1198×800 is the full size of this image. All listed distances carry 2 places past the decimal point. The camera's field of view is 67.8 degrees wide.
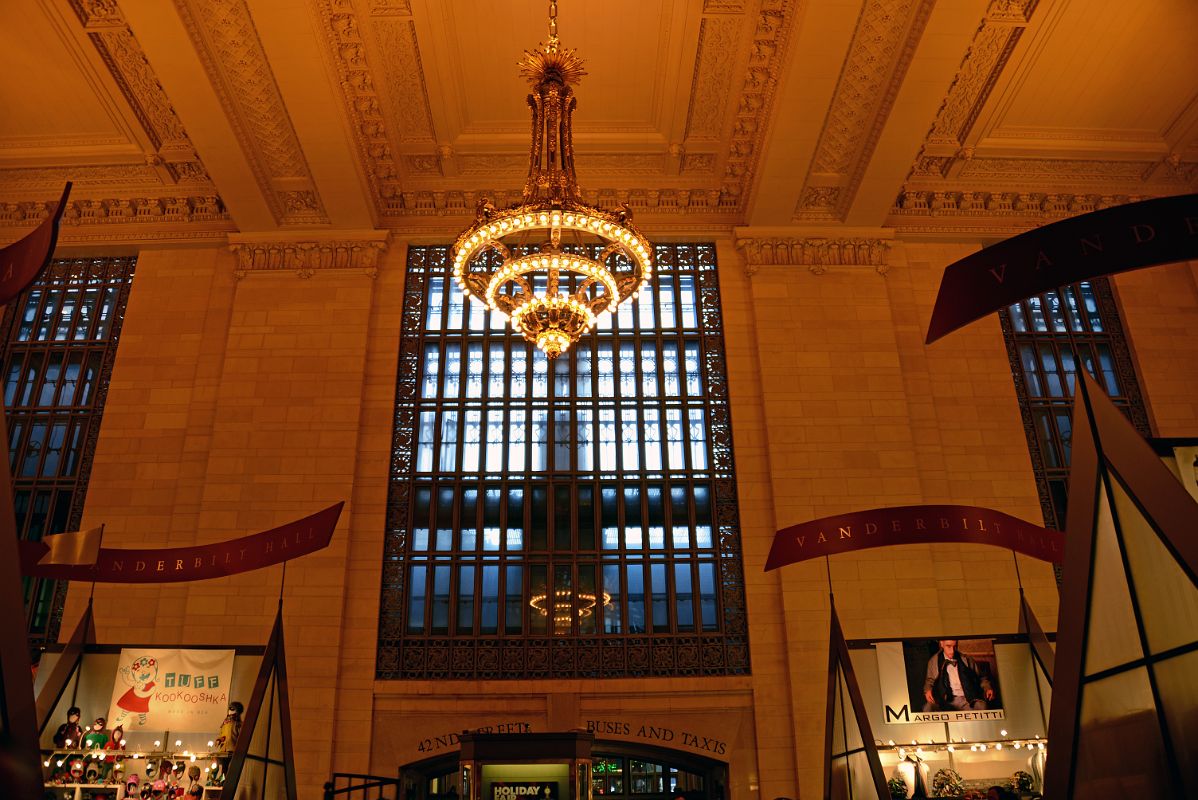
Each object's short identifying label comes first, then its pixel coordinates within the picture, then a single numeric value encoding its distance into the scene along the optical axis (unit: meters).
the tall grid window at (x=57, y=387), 11.87
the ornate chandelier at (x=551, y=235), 7.73
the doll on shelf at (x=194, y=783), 7.71
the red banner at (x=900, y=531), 8.41
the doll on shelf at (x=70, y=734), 7.79
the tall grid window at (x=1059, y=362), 12.51
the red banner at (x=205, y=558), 8.17
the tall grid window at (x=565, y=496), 11.17
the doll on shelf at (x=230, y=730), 7.89
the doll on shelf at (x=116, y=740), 7.83
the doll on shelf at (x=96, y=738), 7.88
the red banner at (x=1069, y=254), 3.90
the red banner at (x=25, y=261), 3.95
